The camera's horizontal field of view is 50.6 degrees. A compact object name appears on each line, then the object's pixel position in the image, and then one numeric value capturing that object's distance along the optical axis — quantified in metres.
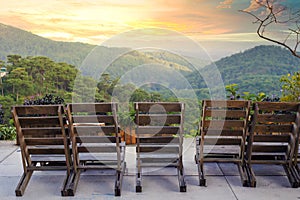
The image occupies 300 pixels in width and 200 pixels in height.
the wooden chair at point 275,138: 2.87
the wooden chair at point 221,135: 2.92
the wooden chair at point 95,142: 2.79
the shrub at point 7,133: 4.97
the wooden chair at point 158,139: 2.84
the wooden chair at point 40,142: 2.75
